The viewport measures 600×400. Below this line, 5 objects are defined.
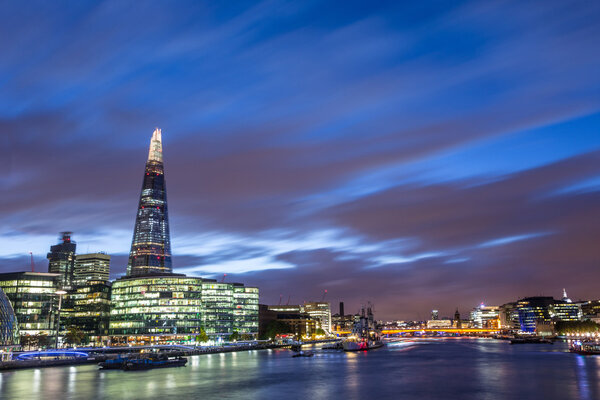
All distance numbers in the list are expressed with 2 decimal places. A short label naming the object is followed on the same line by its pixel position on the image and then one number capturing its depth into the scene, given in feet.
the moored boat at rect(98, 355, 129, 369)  445.50
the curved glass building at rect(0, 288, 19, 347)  512.67
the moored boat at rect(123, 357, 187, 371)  435.12
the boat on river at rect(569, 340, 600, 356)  527.40
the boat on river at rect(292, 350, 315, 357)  594.94
